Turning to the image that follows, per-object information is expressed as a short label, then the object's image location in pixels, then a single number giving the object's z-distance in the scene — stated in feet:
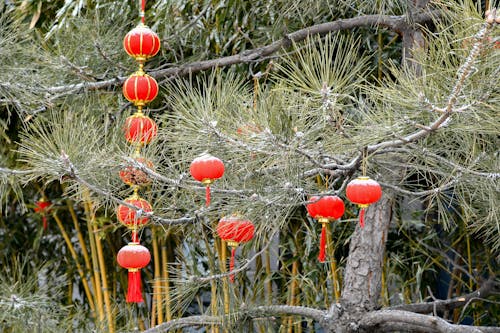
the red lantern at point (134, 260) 17.69
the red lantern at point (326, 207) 17.11
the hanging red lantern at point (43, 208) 21.60
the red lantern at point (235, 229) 17.47
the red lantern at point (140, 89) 17.73
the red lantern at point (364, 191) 16.45
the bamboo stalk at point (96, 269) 21.35
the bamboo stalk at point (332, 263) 19.38
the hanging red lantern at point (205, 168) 16.65
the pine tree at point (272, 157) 16.41
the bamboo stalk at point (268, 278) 20.27
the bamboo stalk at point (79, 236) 21.69
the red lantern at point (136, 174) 17.29
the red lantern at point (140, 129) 17.54
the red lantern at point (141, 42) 17.75
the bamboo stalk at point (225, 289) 18.69
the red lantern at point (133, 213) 17.50
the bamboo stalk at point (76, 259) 21.79
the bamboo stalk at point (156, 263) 20.74
